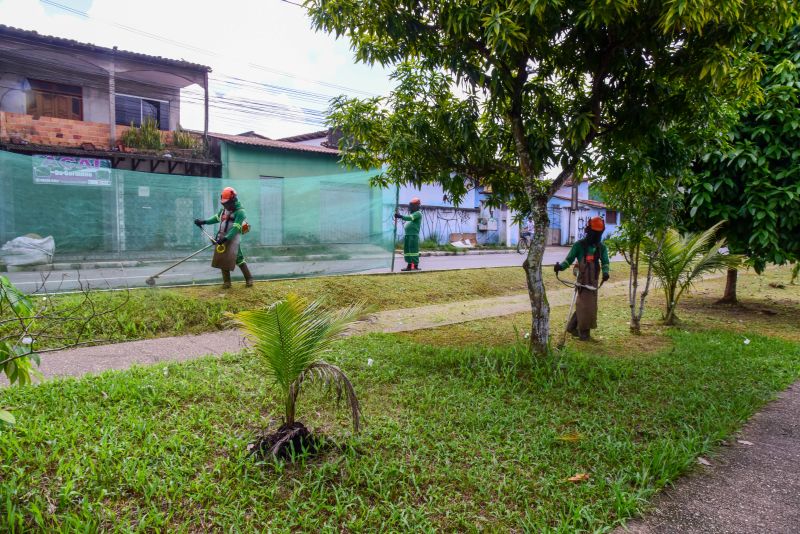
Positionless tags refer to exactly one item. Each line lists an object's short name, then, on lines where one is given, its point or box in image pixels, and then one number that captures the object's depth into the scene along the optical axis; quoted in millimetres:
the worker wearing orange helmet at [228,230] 7578
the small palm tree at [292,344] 3004
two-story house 15227
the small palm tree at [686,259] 7699
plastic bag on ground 6840
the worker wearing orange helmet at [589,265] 6559
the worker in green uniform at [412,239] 12188
